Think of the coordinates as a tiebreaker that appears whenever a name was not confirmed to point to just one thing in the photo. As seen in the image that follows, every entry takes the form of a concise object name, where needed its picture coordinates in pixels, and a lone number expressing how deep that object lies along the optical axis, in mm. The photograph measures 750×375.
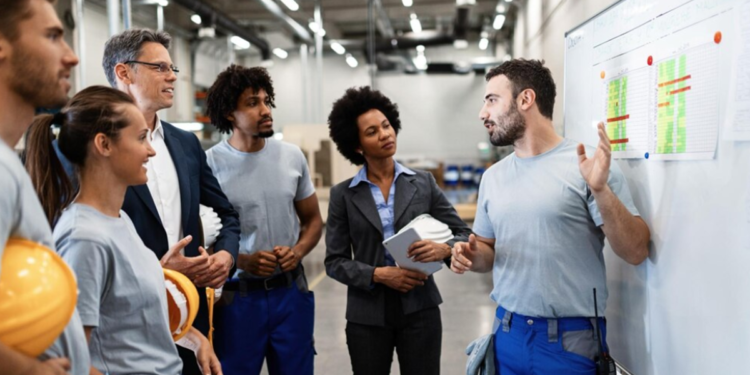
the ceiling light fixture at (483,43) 15357
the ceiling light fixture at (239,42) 12662
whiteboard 1262
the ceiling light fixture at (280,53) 15576
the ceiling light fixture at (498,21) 12942
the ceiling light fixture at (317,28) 11016
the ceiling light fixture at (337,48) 14466
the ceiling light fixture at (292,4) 10844
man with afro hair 2230
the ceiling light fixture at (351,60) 15805
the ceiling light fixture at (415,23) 13894
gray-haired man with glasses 1800
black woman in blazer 2096
